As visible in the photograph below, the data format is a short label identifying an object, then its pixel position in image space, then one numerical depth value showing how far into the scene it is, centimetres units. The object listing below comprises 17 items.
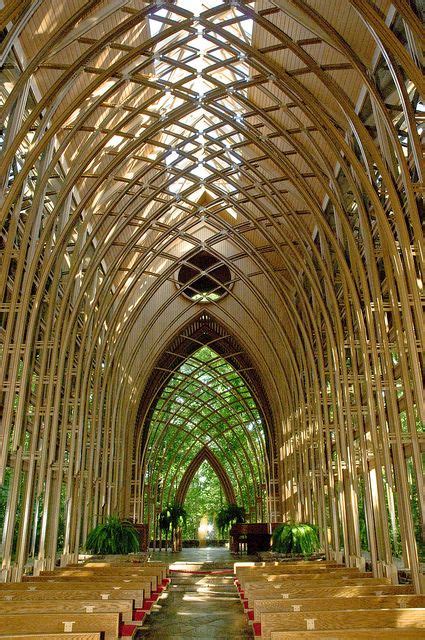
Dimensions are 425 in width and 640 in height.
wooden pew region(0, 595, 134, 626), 704
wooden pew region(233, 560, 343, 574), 1356
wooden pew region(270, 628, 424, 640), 529
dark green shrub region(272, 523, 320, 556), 1784
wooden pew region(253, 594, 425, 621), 707
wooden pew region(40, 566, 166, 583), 1165
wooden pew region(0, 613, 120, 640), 617
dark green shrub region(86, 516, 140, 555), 1798
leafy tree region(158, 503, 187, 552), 3222
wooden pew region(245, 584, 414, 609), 841
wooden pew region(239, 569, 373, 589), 1083
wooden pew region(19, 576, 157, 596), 928
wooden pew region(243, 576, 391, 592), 919
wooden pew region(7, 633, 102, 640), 527
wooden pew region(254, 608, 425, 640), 622
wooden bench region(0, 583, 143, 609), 827
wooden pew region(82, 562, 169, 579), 1215
